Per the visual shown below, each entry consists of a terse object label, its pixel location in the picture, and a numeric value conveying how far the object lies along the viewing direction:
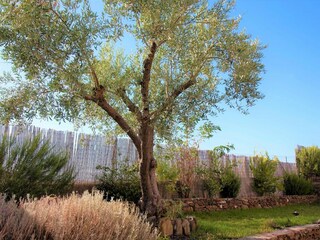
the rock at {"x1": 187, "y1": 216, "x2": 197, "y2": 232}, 4.73
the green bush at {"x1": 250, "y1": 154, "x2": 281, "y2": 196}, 9.30
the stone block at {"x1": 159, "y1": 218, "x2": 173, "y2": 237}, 4.39
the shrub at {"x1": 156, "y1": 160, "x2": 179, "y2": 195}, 6.85
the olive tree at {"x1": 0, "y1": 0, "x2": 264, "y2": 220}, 3.64
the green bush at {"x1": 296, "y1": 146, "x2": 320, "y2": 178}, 11.55
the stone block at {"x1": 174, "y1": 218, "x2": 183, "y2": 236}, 4.50
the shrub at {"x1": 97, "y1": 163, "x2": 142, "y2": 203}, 5.85
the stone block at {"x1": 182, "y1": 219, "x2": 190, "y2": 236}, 4.55
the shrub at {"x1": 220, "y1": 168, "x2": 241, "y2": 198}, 8.09
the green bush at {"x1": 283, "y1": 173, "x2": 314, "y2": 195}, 10.57
